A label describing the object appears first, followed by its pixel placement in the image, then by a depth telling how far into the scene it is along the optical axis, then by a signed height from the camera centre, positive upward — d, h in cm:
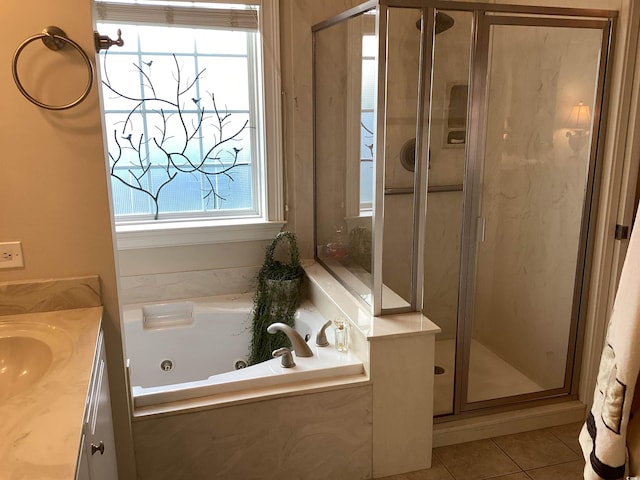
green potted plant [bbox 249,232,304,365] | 277 -91
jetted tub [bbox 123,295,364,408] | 278 -109
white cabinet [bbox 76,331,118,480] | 116 -74
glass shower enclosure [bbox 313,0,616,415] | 222 -26
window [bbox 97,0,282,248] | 276 +1
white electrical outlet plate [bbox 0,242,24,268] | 172 -41
